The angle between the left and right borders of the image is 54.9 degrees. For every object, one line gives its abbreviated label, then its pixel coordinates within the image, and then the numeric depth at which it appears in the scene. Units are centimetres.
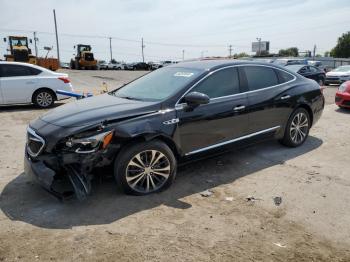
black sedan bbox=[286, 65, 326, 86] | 1647
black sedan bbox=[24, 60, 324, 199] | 381
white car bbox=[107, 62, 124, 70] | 5257
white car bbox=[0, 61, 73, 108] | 1016
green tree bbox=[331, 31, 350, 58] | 8838
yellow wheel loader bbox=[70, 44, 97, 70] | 4138
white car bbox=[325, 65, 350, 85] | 1786
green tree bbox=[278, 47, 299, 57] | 10692
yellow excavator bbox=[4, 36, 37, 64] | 2635
